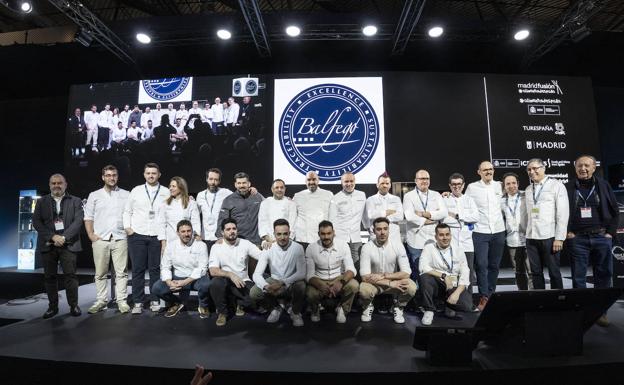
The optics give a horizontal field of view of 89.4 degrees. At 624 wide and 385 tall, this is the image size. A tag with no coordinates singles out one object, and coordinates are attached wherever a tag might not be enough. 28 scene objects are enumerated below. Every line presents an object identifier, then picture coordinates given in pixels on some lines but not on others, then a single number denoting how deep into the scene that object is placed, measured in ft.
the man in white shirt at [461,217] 12.10
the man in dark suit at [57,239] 11.34
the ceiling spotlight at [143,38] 18.35
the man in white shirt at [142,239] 11.60
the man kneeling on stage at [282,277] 10.14
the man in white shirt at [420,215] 11.76
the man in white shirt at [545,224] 10.44
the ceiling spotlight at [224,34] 17.95
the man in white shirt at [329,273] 10.20
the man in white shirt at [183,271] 10.97
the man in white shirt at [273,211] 12.30
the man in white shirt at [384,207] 12.20
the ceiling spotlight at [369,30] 17.84
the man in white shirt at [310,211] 12.80
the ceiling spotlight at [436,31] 17.79
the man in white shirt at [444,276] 10.18
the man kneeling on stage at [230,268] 10.47
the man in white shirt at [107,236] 11.71
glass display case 22.27
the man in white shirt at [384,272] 10.31
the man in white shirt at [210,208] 13.02
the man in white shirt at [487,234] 11.93
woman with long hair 11.88
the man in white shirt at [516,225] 11.90
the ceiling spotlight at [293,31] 17.92
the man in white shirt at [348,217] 12.38
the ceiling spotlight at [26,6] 15.70
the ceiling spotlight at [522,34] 17.76
